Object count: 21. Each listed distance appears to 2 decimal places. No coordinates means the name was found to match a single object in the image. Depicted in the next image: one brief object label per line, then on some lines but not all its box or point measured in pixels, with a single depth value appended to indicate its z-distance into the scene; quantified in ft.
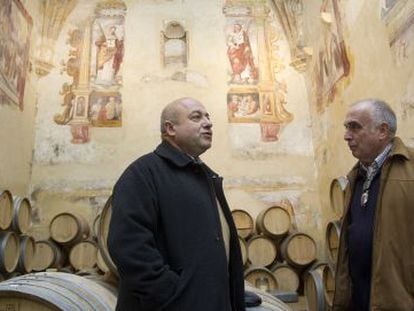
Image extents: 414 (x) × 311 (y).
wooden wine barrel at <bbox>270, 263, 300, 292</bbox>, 25.71
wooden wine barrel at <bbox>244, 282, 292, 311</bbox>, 10.94
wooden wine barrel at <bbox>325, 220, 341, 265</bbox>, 20.03
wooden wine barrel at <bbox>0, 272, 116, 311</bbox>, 9.99
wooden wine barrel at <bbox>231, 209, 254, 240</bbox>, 27.76
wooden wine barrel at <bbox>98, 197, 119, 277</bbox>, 13.28
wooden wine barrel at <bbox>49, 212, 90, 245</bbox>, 26.63
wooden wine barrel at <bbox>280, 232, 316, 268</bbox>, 26.04
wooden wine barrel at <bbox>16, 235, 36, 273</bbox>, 21.52
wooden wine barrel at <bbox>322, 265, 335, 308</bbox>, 20.08
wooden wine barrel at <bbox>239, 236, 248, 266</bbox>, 25.89
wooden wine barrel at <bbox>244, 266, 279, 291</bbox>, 25.05
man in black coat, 6.90
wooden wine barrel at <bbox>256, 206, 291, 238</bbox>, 27.09
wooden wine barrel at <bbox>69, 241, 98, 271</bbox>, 26.27
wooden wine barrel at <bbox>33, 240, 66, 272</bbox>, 25.76
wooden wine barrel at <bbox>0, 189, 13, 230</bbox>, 20.90
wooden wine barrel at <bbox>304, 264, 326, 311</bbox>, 19.49
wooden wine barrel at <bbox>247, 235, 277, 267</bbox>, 26.43
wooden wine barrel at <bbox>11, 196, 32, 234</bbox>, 21.71
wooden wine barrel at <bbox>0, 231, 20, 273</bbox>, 19.77
